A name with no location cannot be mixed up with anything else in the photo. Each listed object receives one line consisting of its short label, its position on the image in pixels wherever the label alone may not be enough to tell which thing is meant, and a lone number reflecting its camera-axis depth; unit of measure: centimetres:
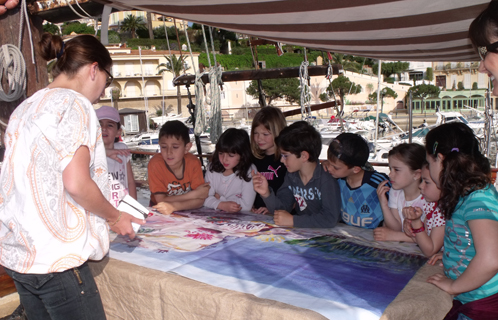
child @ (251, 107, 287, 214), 336
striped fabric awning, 265
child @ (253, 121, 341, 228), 244
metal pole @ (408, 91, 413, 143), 472
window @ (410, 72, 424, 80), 7285
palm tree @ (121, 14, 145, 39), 6600
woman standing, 144
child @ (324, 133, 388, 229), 251
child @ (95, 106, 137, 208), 310
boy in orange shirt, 315
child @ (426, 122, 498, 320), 153
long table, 140
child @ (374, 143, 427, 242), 228
